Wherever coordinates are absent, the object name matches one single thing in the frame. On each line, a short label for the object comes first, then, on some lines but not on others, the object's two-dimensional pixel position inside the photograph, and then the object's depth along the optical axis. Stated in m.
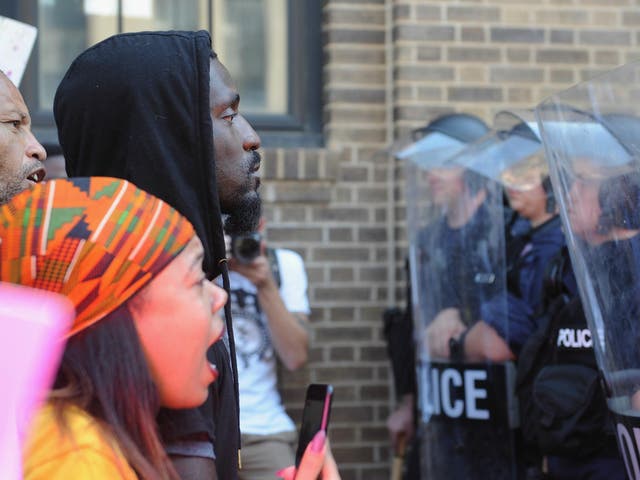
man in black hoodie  2.17
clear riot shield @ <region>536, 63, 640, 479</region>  2.61
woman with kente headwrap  1.51
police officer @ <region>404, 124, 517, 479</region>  4.18
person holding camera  4.34
